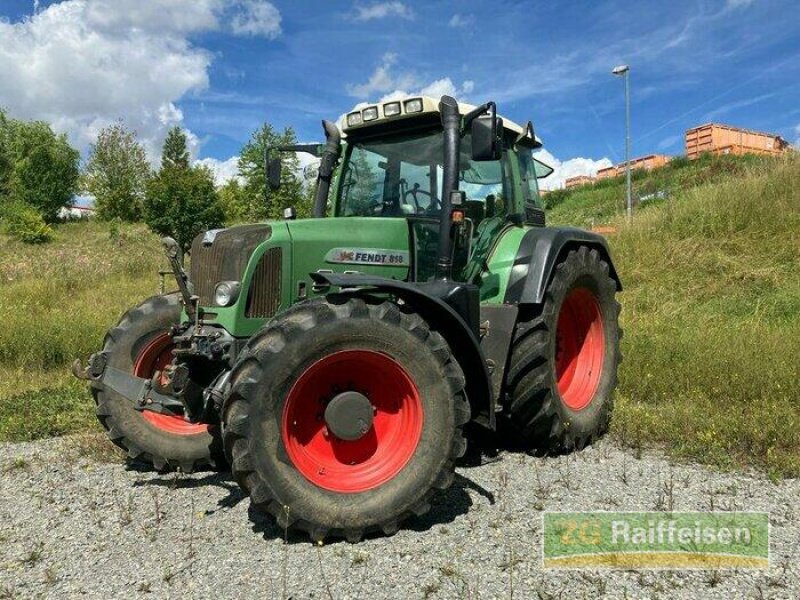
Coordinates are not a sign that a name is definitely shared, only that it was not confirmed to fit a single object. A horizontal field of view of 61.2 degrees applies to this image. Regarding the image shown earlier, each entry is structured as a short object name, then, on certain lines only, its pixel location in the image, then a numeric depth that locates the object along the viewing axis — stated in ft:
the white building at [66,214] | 198.47
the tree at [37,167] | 195.93
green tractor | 11.01
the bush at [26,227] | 122.21
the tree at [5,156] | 208.13
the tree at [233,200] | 154.81
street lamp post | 65.82
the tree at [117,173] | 175.32
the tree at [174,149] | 245.86
